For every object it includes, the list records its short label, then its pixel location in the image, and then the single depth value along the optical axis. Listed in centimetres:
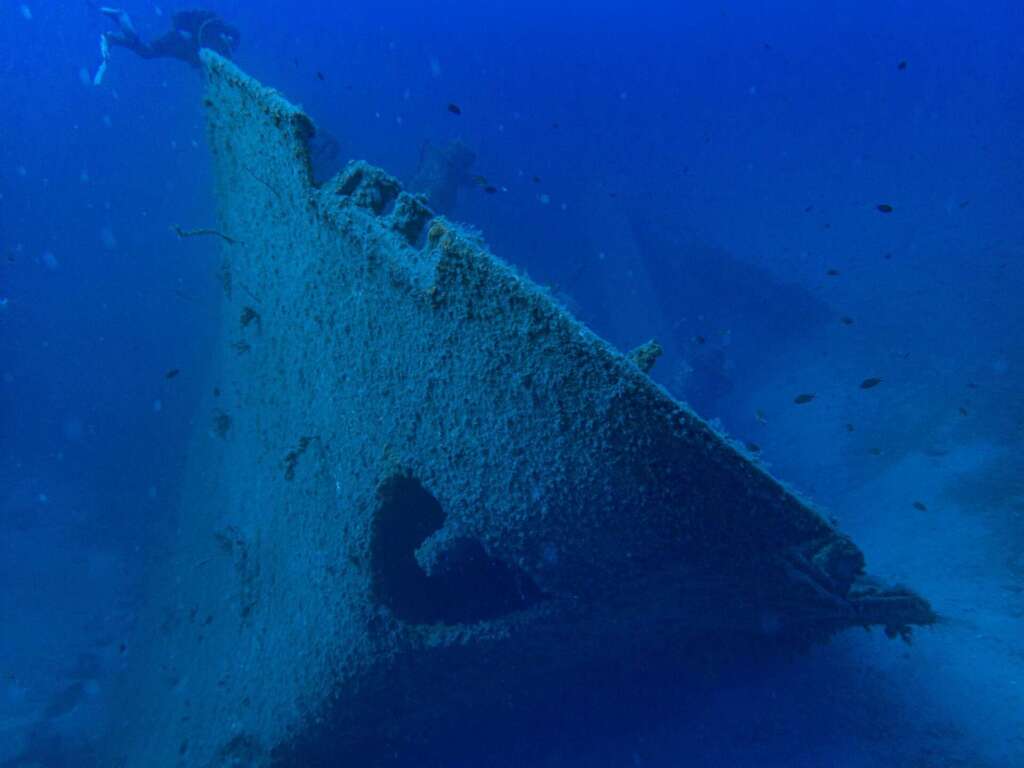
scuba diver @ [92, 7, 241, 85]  1420
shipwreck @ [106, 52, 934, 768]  259
